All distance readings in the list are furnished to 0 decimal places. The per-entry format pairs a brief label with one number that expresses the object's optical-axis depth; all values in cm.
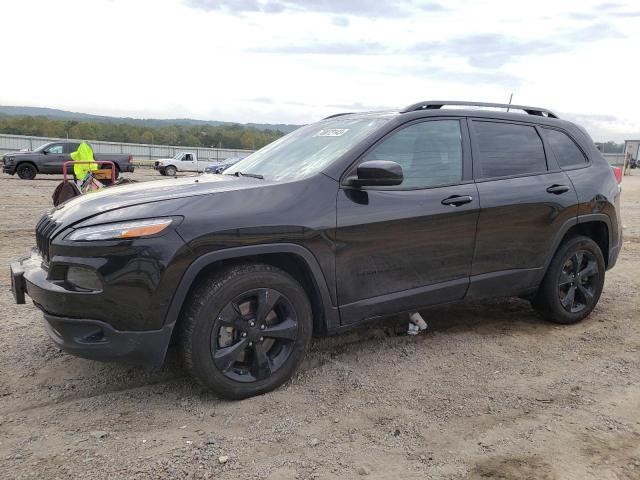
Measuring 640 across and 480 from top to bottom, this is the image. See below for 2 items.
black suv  296
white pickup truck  3453
